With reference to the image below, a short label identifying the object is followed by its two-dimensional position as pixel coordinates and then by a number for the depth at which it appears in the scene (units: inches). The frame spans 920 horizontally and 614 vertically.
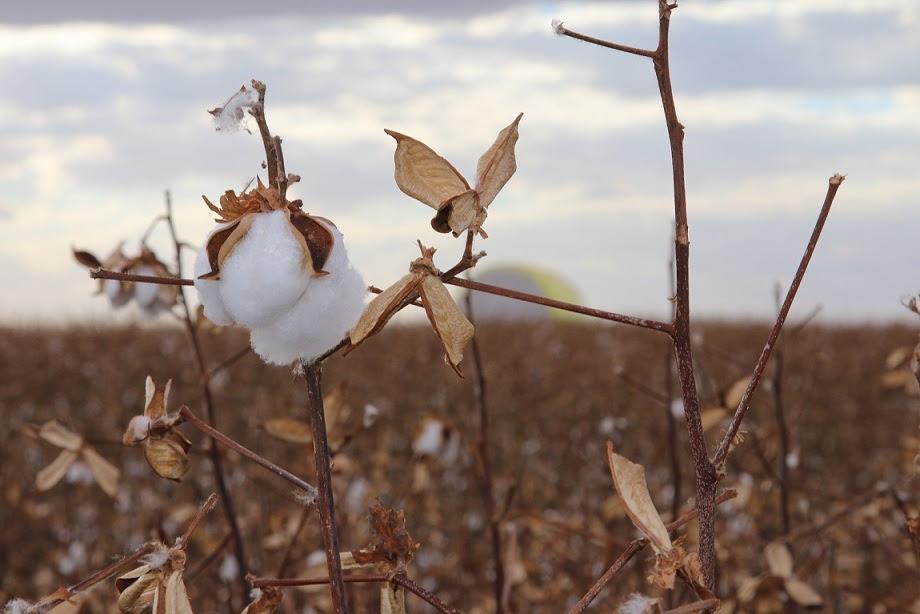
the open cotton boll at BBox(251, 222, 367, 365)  43.4
